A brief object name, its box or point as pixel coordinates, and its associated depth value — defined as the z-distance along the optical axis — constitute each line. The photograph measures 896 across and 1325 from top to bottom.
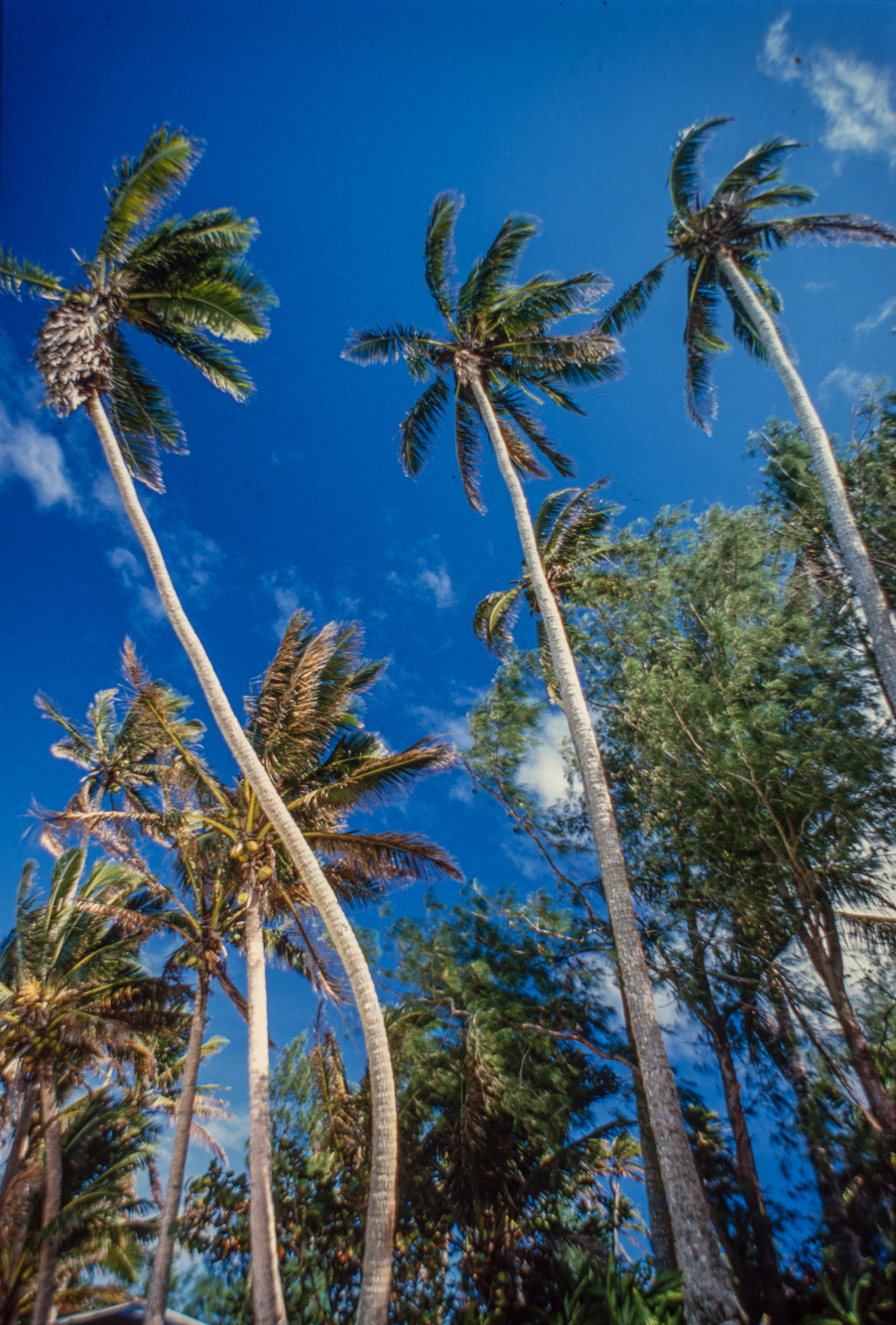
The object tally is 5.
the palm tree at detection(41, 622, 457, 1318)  9.92
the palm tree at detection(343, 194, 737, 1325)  9.40
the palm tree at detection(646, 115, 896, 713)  11.00
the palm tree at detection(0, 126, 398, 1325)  9.16
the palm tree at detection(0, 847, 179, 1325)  12.48
